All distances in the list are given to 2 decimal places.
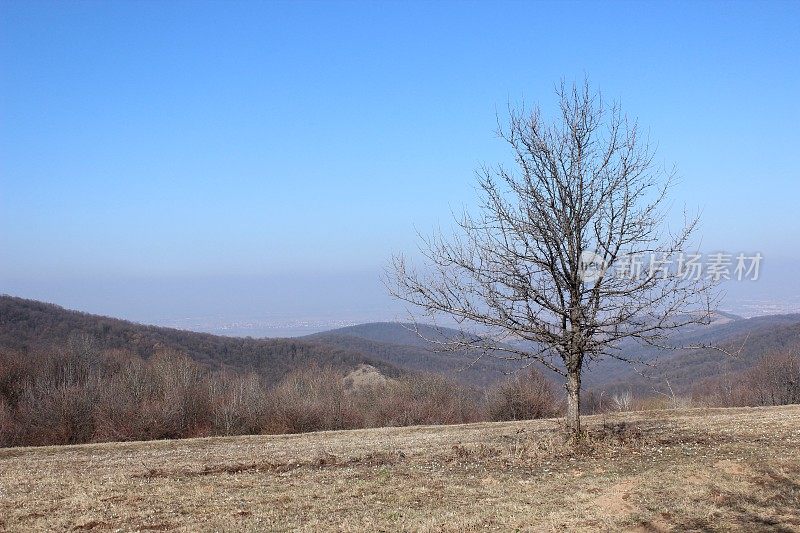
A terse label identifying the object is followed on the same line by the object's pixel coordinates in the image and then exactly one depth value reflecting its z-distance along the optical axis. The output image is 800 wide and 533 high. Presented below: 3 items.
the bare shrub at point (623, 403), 34.97
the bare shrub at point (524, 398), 50.12
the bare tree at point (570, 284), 11.87
